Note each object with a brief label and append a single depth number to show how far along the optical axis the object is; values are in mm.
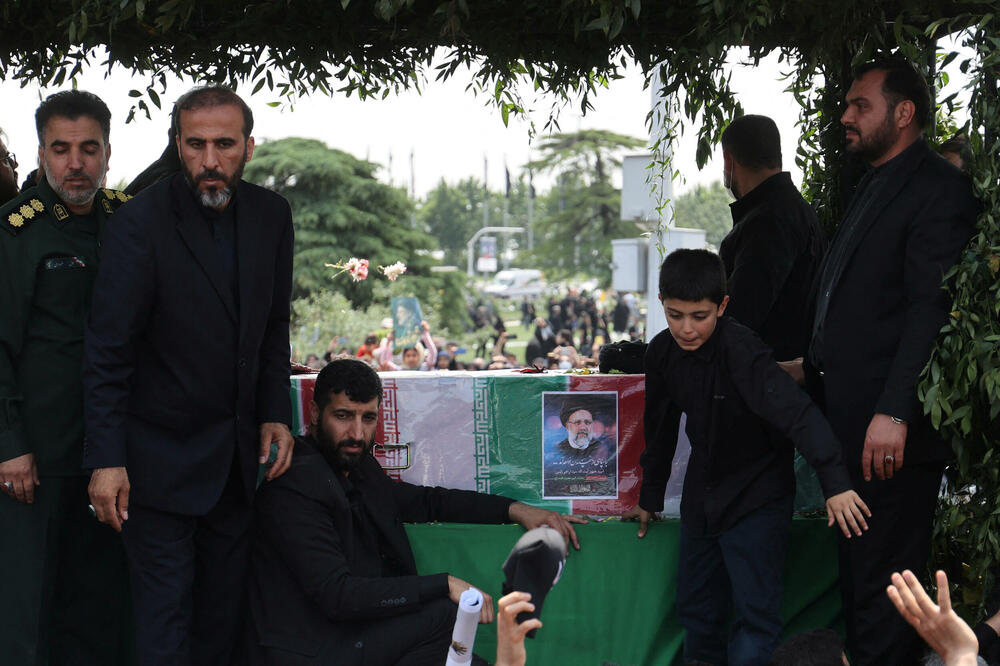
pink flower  5411
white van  61344
